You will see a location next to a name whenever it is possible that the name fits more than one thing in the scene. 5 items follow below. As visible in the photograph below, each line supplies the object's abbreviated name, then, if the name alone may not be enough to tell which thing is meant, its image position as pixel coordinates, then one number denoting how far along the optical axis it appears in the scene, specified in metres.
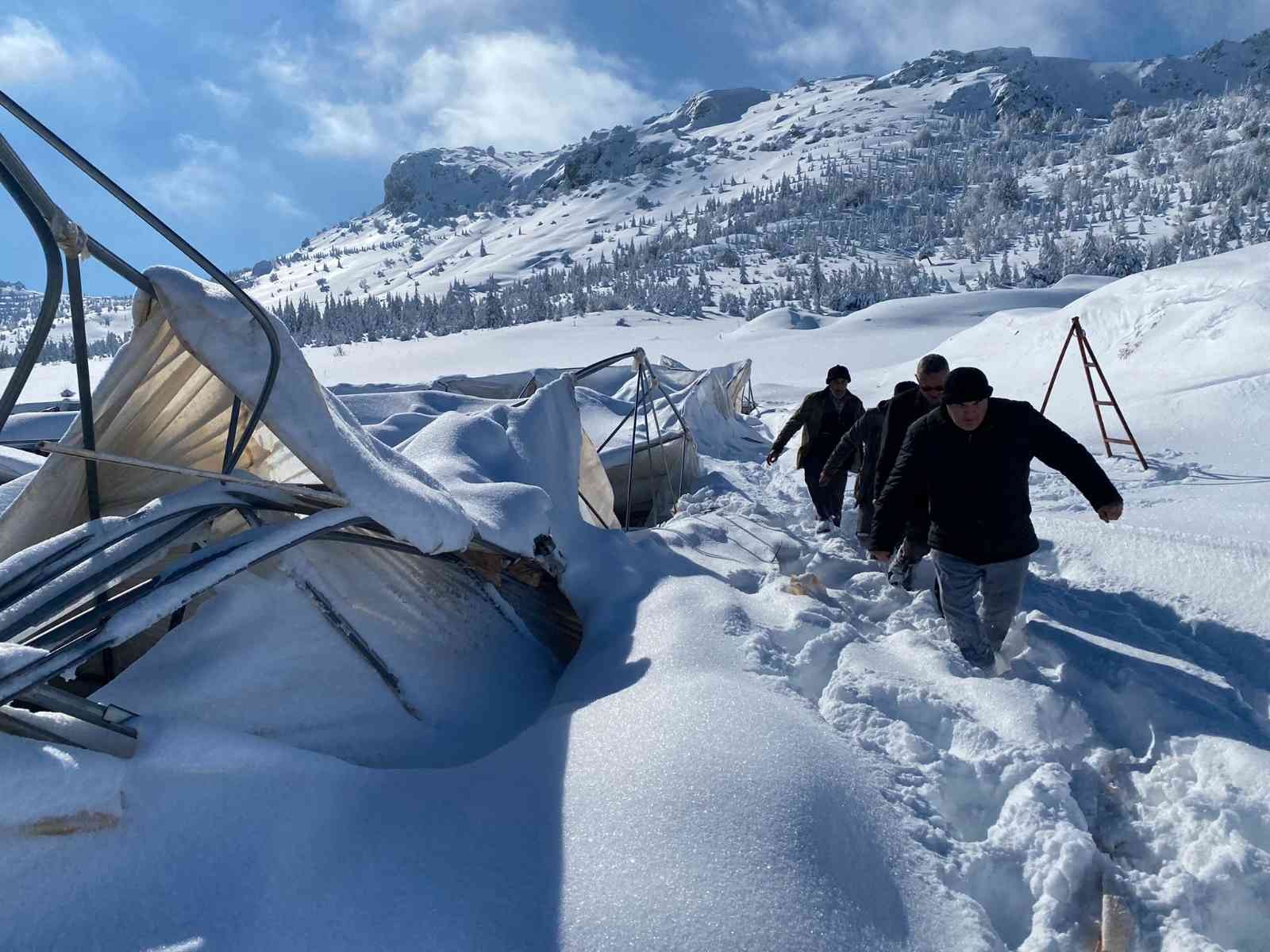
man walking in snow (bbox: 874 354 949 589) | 4.22
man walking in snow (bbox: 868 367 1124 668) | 3.28
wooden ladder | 7.11
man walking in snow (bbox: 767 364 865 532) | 5.86
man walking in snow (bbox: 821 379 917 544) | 5.29
